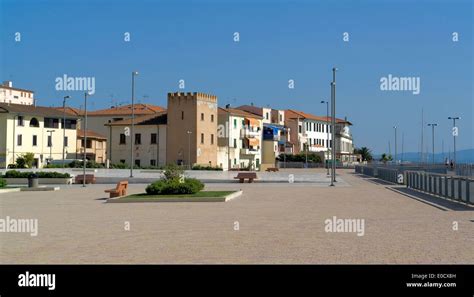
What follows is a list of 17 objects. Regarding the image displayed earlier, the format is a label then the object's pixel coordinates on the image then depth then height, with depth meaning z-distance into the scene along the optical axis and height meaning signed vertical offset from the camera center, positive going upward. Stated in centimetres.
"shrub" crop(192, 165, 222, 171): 7569 -22
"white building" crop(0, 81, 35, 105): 11839 +1393
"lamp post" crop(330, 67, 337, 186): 4772 +502
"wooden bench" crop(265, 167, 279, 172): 8177 -35
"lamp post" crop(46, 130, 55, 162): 8612 +304
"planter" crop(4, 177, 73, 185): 4494 -108
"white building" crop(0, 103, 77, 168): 7994 +424
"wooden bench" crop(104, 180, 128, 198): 2872 -112
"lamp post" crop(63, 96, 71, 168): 8208 +478
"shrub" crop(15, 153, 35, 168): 7331 +53
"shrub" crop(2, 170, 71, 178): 4597 -66
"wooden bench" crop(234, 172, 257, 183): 4716 -79
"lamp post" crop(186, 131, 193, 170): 8556 +300
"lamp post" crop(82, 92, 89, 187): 4256 -101
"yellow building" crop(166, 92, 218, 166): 8581 +480
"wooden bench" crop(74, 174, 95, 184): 4619 -95
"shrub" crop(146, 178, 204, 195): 2833 -97
